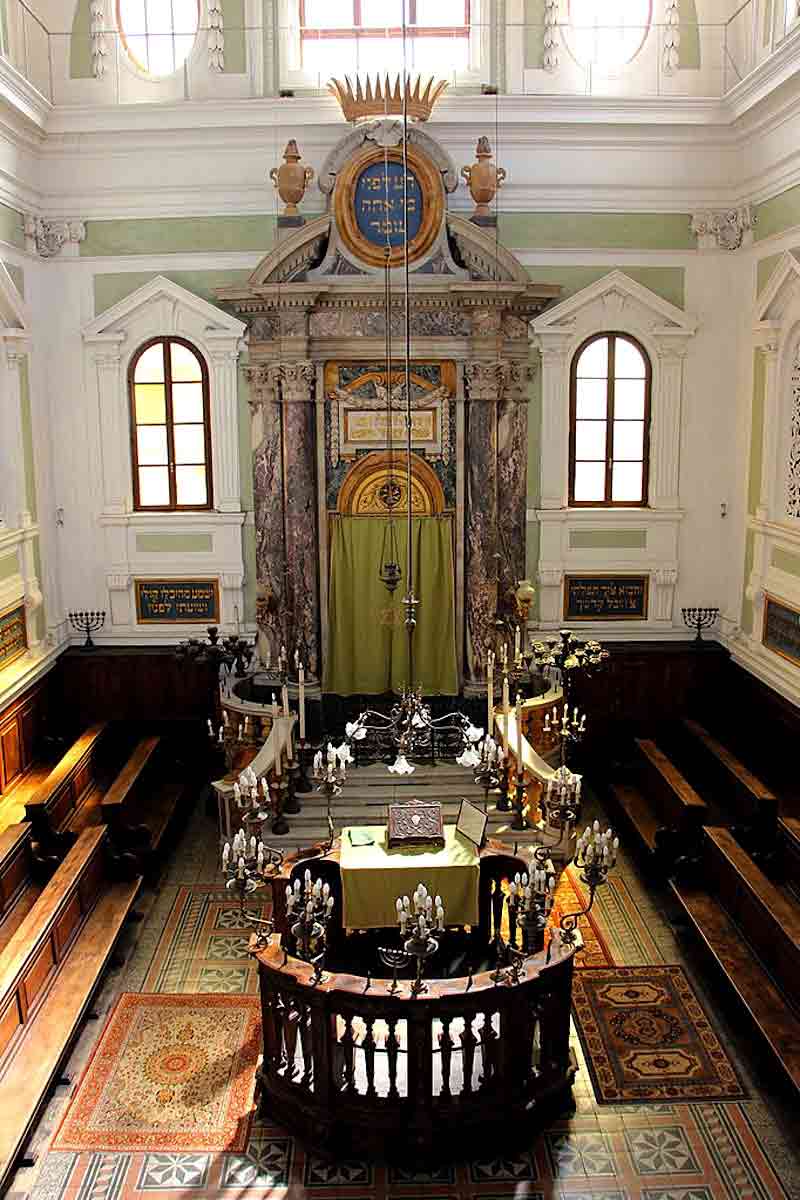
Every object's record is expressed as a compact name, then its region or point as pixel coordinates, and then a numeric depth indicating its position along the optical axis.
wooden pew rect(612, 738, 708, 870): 11.59
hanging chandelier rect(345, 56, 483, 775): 8.74
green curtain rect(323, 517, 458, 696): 14.12
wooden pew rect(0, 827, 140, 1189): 8.13
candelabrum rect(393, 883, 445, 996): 7.38
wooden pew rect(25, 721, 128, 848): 11.27
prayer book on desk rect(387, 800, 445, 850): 10.15
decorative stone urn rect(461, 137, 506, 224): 13.22
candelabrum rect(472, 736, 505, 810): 9.06
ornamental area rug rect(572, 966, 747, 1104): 8.63
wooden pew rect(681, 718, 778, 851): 11.15
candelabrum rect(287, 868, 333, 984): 7.71
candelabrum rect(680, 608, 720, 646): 14.72
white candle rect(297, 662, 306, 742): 9.57
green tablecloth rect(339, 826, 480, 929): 9.84
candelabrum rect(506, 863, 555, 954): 8.13
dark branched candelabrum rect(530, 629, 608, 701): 12.68
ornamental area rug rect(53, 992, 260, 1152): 8.19
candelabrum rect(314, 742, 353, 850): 9.34
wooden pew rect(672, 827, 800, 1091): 8.75
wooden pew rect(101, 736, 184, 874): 11.68
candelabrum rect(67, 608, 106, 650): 14.66
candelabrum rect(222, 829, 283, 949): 7.79
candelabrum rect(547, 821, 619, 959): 7.64
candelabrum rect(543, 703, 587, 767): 10.74
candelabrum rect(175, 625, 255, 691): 13.22
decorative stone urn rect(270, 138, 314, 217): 13.16
